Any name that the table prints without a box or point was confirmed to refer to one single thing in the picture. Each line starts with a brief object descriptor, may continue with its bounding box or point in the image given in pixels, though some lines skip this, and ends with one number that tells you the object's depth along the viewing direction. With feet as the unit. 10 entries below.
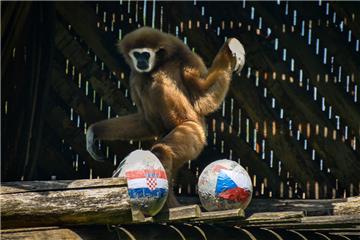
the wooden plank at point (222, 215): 50.80
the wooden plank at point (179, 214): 49.80
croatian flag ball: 50.16
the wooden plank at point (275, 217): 54.08
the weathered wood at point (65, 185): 46.85
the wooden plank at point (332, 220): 57.72
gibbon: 68.95
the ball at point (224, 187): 56.44
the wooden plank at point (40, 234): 46.16
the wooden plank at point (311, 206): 63.43
